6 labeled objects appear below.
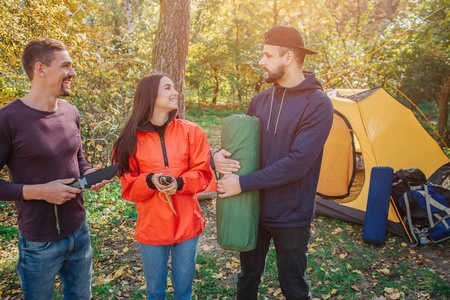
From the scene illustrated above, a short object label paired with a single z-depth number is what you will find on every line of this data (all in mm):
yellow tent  4312
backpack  3672
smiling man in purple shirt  1672
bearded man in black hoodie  1838
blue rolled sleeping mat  3711
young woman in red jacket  1924
